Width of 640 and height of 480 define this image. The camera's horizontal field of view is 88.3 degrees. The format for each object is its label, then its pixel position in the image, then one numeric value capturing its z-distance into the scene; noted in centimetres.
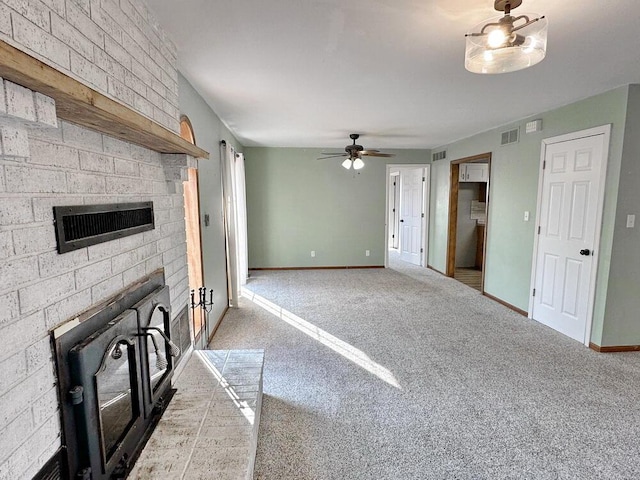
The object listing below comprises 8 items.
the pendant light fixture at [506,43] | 149
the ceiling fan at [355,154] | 463
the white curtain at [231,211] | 400
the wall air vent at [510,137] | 406
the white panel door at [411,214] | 685
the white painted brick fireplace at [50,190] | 82
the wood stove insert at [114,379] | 104
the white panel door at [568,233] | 312
